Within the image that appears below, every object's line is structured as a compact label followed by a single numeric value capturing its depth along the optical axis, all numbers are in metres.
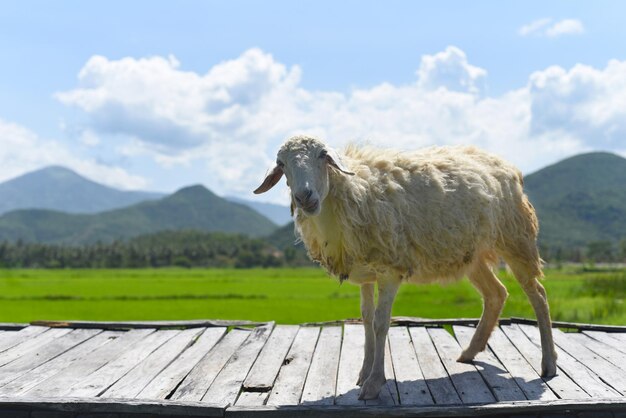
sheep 5.81
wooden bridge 5.33
